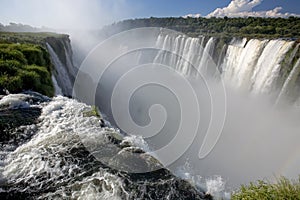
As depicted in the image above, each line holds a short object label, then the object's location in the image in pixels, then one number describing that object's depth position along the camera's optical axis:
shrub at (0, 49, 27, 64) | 13.73
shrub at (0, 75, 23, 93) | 11.10
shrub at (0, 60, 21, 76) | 12.07
